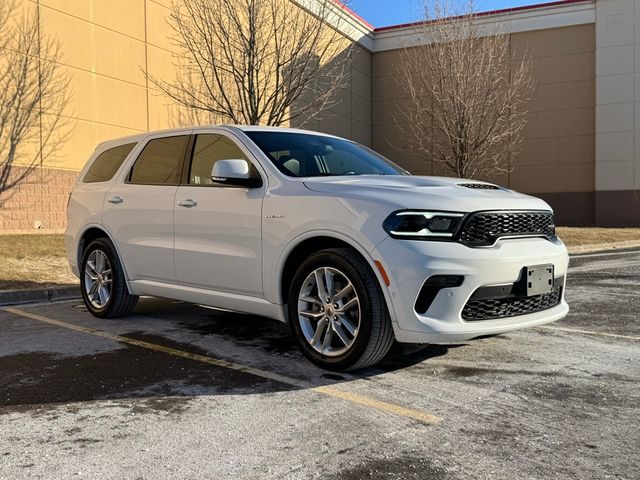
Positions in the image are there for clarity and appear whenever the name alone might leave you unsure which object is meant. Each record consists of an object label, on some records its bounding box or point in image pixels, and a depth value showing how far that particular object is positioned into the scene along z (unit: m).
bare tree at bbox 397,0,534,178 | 18.17
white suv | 3.85
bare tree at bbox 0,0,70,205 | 13.41
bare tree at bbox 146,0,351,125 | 12.70
